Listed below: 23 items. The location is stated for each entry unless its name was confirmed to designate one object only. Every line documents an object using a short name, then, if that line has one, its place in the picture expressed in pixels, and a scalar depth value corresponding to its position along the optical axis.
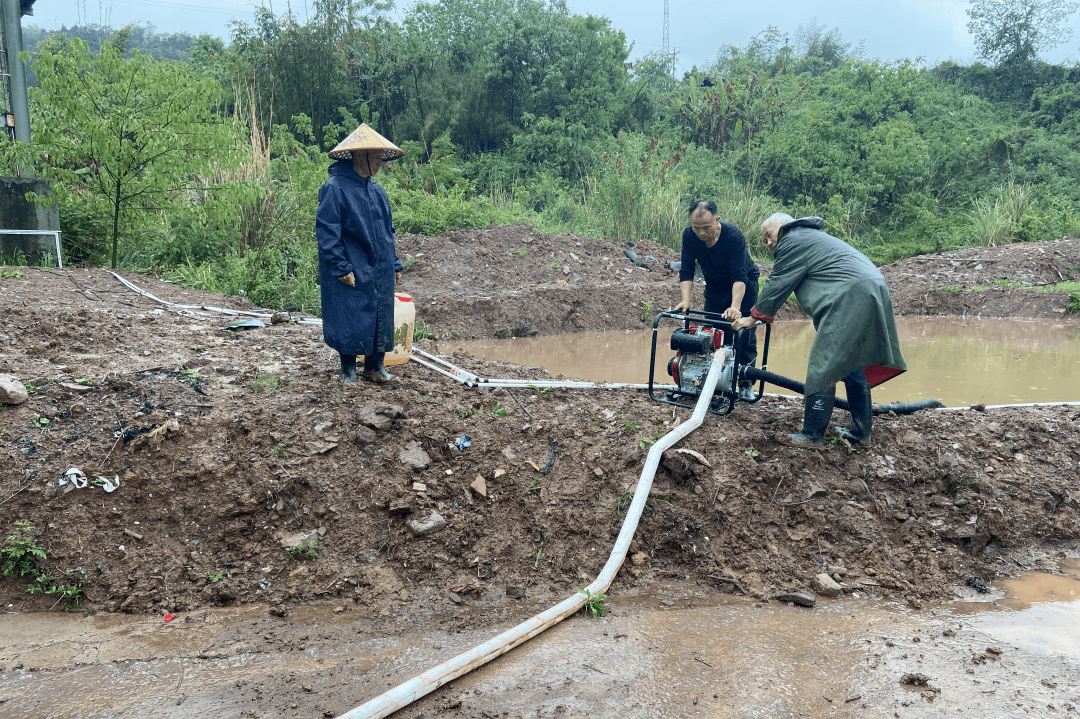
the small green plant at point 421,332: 8.17
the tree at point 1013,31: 24.66
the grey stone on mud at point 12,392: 4.06
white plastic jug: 5.10
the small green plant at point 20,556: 3.45
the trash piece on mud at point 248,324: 6.33
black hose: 4.68
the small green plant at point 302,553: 3.72
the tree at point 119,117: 7.75
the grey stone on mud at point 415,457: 4.20
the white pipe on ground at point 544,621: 2.56
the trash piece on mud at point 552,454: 4.31
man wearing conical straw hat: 4.39
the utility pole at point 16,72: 8.91
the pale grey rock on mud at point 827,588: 3.66
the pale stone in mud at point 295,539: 3.76
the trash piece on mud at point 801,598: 3.55
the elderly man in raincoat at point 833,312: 4.15
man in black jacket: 4.88
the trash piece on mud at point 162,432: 3.96
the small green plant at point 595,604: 3.40
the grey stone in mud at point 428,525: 3.87
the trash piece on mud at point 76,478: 3.73
